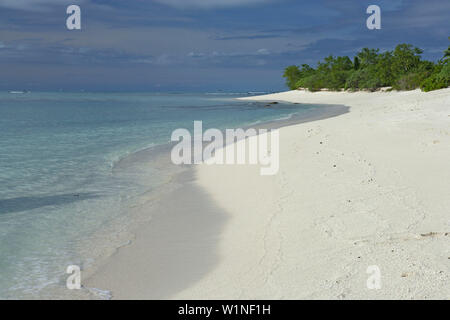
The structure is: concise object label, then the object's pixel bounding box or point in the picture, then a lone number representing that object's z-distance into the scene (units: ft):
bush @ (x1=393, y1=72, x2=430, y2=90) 217.15
